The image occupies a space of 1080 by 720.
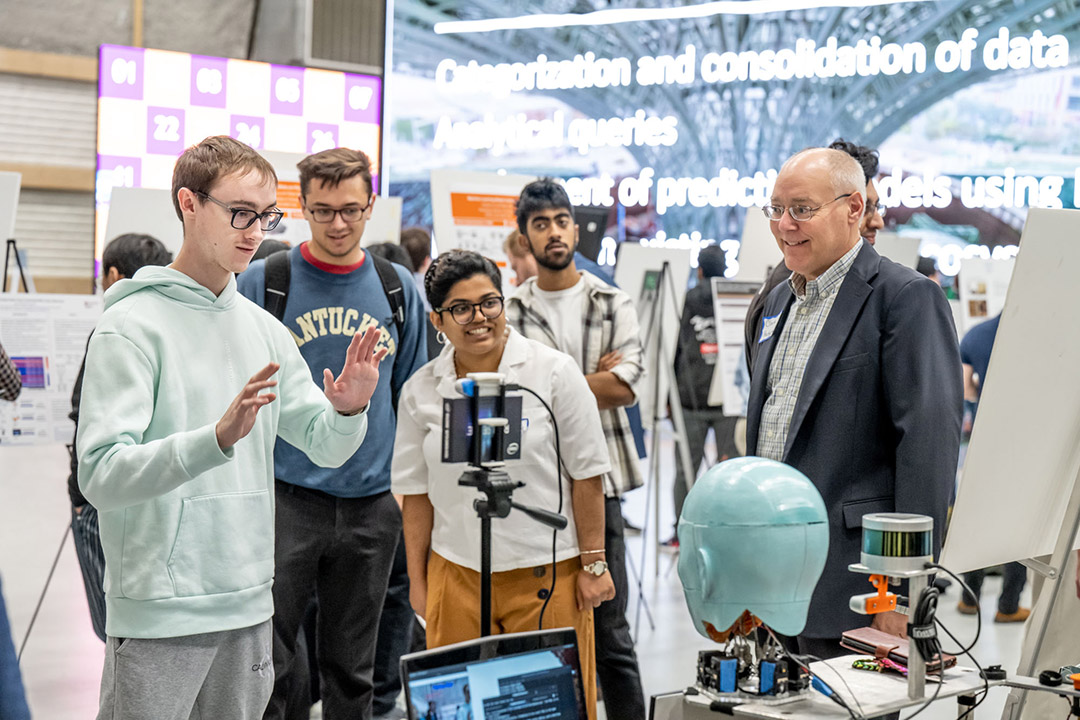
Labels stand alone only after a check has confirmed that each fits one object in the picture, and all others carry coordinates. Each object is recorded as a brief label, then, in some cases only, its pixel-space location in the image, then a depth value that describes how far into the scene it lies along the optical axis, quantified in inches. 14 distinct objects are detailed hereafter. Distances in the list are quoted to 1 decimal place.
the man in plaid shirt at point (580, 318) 134.9
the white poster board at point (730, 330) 204.2
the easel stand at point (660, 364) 211.9
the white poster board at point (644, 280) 216.8
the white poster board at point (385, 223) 189.9
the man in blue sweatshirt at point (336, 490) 114.4
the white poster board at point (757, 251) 214.1
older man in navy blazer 88.5
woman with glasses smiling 97.1
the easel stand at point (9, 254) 170.2
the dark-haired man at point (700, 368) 234.5
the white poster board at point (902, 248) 214.2
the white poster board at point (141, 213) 183.3
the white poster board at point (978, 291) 253.4
